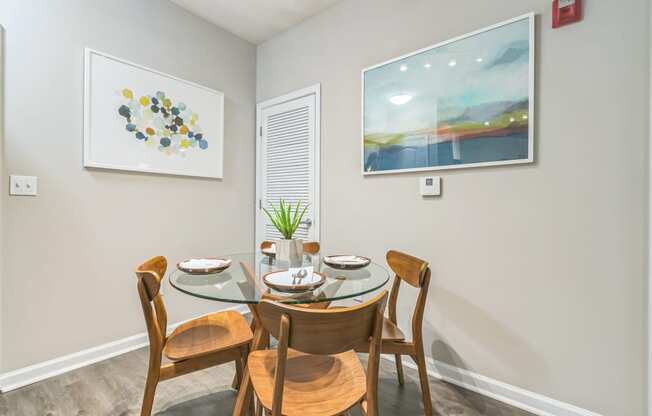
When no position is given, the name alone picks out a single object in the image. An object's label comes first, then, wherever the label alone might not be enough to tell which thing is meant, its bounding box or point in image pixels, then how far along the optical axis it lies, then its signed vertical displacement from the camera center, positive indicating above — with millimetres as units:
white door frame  2752 +661
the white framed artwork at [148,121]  2215 +670
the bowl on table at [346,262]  1813 -325
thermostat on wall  2053 +149
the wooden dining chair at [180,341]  1372 -659
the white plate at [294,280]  1359 -336
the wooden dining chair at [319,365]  988 -591
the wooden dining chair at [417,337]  1584 -654
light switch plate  1889 +115
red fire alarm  1580 +1000
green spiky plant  1863 -116
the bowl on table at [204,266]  1635 -327
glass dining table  1310 -370
